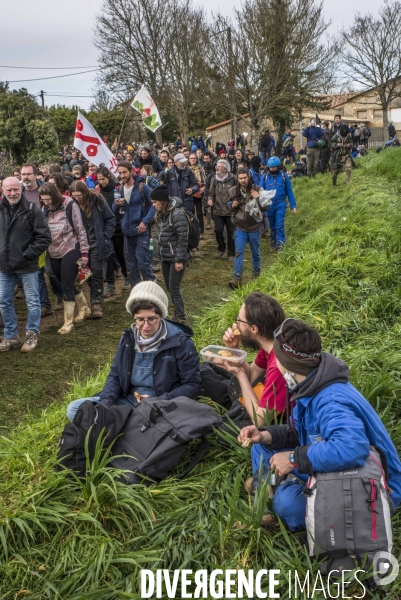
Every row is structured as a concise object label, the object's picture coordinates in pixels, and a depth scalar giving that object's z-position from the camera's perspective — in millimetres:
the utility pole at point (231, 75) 23656
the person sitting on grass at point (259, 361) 3102
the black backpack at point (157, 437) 3150
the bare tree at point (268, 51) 23453
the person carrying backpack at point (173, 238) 6406
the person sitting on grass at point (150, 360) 3668
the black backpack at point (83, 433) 3111
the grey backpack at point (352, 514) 2295
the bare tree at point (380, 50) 38281
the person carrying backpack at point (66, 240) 6516
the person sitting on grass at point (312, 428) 2334
